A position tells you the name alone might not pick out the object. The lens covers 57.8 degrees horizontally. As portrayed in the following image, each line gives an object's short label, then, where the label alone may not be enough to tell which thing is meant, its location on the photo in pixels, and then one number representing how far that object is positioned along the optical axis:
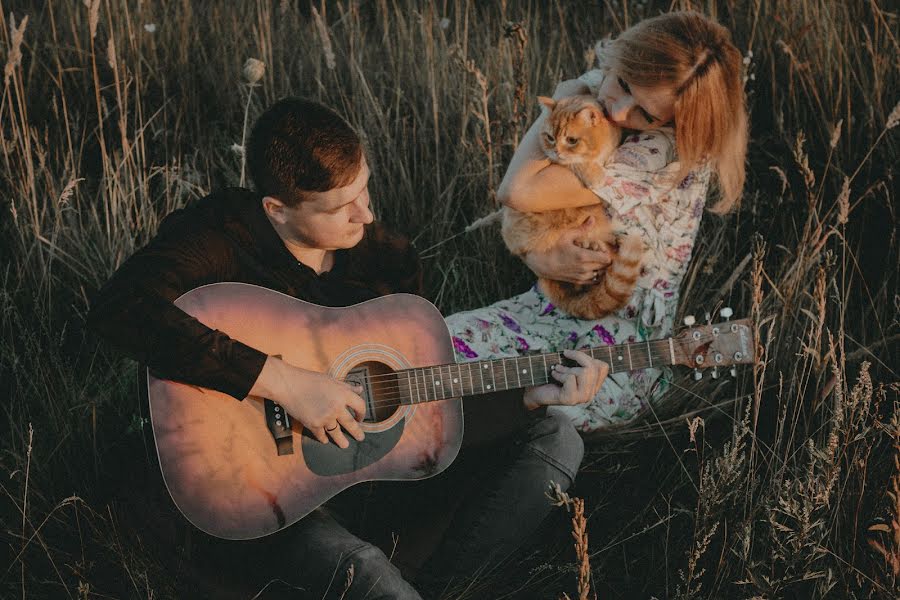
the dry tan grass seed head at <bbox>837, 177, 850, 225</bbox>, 2.09
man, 1.88
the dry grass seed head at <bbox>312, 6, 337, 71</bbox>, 2.95
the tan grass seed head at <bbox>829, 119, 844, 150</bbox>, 2.42
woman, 2.23
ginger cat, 2.35
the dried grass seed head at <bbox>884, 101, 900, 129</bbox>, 2.36
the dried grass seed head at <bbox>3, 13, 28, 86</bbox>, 2.42
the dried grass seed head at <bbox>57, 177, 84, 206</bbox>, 2.44
